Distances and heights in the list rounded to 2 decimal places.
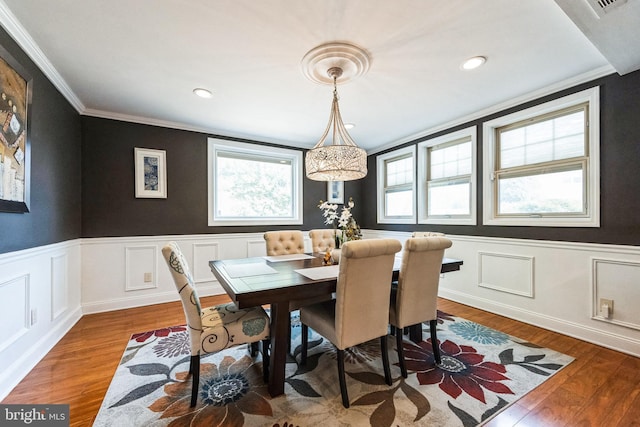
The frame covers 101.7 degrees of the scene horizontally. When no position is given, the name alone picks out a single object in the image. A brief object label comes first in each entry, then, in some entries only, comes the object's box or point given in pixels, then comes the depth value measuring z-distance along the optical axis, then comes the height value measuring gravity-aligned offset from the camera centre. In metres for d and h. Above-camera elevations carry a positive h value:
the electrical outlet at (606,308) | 2.27 -0.84
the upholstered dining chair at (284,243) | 3.04 -0.36
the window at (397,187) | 4.28 +0.46
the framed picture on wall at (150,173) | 3.38 +0.53
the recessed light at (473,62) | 2.11 +1.25
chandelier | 1.97 +0.91
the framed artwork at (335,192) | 4.84 +0.39
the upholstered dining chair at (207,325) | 1.57 -0.72
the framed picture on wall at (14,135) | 1.66 +0.53
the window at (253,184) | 3.98 +0.47
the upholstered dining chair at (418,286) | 1.83 -0.54
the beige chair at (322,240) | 3.29 -0.35
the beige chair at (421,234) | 2.74 -0.24
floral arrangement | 2.37 -0.15
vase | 2.40 -0.41
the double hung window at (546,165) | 2.44 +0.51
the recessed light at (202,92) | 2.63 +1.24
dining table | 1.51 -0.46
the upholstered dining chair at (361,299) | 1.56 -0.55
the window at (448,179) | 3.41 +0.48
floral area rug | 1.49 -1.17
